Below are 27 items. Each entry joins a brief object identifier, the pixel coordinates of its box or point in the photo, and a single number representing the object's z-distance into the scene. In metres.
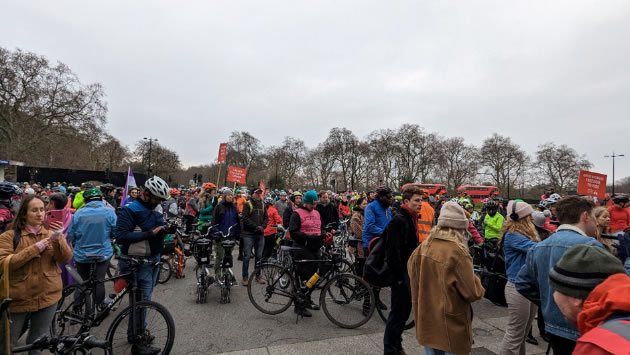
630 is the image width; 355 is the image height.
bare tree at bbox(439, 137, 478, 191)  52.33
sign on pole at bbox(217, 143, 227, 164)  15.15
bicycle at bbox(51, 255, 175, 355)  3.27
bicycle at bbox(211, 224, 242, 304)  5.40
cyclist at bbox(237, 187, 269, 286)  6.38
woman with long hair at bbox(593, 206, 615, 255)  3.93
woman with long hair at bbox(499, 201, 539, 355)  3.04
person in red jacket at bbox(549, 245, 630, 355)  0.84
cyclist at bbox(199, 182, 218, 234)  8.18
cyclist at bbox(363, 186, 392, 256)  4.81
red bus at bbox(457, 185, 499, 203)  40.38
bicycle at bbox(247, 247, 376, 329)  4.45
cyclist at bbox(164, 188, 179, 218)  8.52
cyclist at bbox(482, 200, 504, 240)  6.03
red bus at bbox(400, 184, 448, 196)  41.53
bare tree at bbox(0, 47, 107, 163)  29.23
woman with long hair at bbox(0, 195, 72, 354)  2.53
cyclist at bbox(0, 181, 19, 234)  3.74
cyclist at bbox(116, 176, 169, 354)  3.47
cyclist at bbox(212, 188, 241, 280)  6.49
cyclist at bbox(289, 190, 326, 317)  4.89
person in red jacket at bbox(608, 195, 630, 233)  6.91
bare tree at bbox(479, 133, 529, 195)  50.69
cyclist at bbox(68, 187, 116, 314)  4.02
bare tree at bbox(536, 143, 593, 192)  48.44
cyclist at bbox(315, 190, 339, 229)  6.82
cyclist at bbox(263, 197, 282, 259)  7.20
